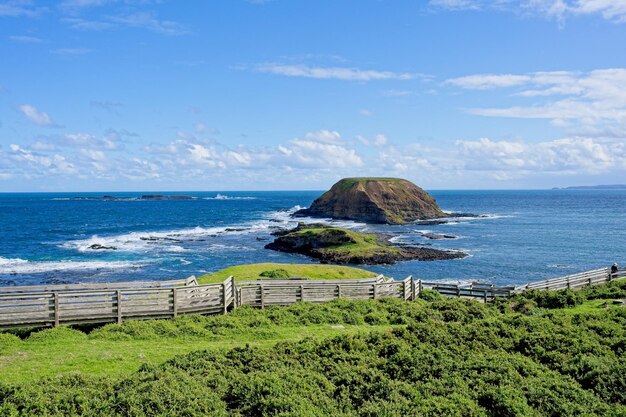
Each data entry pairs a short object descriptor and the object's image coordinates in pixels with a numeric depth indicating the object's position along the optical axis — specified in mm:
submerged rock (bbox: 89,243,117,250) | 76875
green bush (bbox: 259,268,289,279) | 33656
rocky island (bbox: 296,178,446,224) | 128500
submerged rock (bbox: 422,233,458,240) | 92250
